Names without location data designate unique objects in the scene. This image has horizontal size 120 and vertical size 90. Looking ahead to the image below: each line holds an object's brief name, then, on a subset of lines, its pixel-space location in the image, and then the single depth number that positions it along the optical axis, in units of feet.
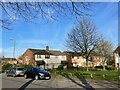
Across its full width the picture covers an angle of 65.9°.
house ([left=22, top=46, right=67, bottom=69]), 92.50
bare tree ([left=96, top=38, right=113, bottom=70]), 64.67
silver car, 46.09
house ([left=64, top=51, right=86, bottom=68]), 107.00
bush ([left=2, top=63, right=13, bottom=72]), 81.45
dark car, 35.92
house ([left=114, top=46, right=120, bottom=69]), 86.58
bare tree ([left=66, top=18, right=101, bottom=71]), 60.36
